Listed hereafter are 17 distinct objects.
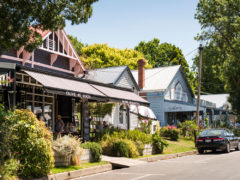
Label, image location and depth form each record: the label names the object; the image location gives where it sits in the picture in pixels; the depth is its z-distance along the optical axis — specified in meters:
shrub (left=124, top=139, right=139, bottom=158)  16.39
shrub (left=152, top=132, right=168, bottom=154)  18.77
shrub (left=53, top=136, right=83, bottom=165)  12.14
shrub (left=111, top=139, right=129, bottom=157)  16.02
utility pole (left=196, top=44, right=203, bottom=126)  27.40
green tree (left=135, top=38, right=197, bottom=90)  63.22
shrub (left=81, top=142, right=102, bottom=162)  13.82
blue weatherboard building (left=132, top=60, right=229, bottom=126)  34.91
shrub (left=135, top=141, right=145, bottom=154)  17.33
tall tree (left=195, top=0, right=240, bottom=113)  42.00
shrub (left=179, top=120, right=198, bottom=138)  28.96
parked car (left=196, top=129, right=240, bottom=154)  19.59
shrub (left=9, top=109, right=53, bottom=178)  9.91
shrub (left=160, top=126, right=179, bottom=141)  26.64
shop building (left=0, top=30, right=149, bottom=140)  14.40
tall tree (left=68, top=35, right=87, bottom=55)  63.99
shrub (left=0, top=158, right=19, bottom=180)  8.73
